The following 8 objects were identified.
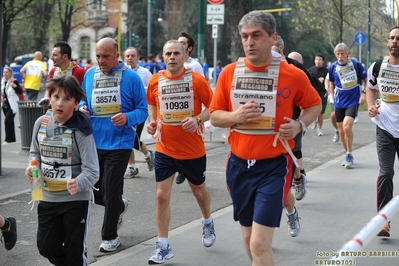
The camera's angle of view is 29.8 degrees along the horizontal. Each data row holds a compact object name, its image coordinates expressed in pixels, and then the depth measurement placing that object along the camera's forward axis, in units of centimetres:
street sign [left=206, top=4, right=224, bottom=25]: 1886
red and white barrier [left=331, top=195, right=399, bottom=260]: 344
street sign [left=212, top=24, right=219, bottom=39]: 2006
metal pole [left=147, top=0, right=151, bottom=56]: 5145
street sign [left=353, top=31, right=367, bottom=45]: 3338
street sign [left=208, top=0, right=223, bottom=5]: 1897
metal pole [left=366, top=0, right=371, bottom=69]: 3755
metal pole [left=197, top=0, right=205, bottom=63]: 1897
